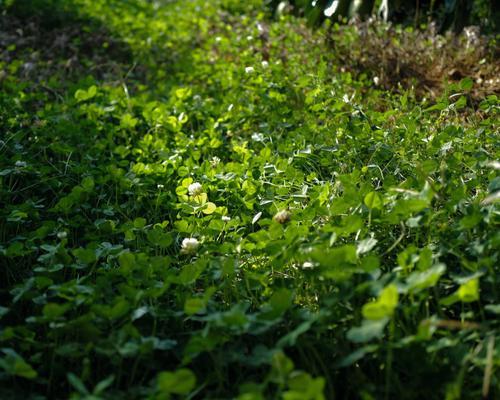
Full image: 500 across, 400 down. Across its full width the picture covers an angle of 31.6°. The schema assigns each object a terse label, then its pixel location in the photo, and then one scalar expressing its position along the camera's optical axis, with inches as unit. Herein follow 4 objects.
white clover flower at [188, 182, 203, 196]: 43.2
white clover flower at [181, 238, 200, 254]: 38.8
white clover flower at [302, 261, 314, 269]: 37.3
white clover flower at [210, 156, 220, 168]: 50.2
